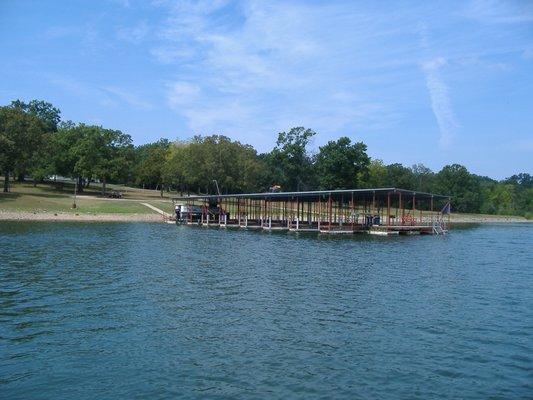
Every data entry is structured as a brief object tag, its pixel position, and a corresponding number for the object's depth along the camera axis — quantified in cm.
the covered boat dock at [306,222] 6619
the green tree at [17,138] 8025
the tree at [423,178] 15512
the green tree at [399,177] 14088
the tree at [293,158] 12419
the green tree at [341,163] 11675
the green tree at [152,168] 11650
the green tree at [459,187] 14738
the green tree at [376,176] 13550
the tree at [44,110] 13676
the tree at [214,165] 10406
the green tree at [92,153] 9612
